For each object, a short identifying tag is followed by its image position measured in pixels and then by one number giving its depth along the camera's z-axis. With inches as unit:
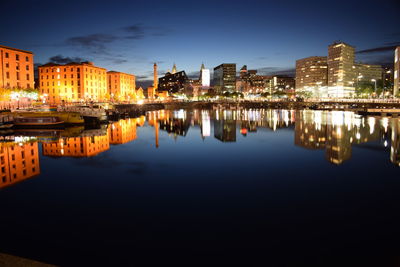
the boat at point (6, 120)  1658.5
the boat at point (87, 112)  1948.8
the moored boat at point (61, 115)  1792.6
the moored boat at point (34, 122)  1750.7
